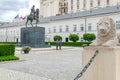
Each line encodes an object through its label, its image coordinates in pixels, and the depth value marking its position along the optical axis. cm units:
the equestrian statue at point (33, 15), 2026
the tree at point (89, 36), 2454
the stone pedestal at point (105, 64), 290
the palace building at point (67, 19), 2846
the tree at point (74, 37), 2685
